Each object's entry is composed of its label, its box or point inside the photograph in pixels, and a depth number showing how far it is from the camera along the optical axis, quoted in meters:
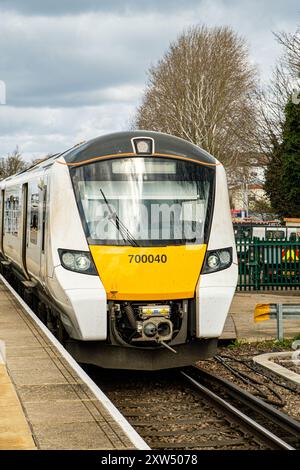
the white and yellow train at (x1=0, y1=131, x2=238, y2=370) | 9.32
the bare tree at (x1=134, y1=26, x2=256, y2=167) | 56.16
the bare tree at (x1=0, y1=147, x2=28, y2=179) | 80.68
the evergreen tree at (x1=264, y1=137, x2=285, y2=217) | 42.16
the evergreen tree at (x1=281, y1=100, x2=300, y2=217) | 36.62
